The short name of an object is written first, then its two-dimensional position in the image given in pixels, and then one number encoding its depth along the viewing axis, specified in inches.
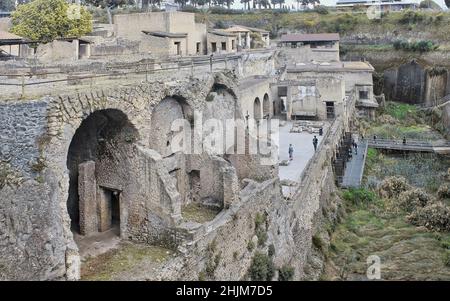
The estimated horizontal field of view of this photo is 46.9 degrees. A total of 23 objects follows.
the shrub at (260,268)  629.6
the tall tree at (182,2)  3636.8
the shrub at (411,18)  2913.4
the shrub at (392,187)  1158.3
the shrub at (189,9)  3499.0
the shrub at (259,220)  658.2
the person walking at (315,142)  1175.1
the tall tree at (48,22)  1782.7
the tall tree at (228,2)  4104.3
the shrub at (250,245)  630.8
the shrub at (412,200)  1077.8
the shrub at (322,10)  3422.7
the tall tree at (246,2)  4030.5
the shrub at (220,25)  3034.0
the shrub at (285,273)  671.1
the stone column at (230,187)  660.7
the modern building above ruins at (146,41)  1291.8
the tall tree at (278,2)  4291.3
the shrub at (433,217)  968.3
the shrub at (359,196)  1130.0
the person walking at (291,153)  1108.4
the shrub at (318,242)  863.7
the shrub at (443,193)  1144.2
